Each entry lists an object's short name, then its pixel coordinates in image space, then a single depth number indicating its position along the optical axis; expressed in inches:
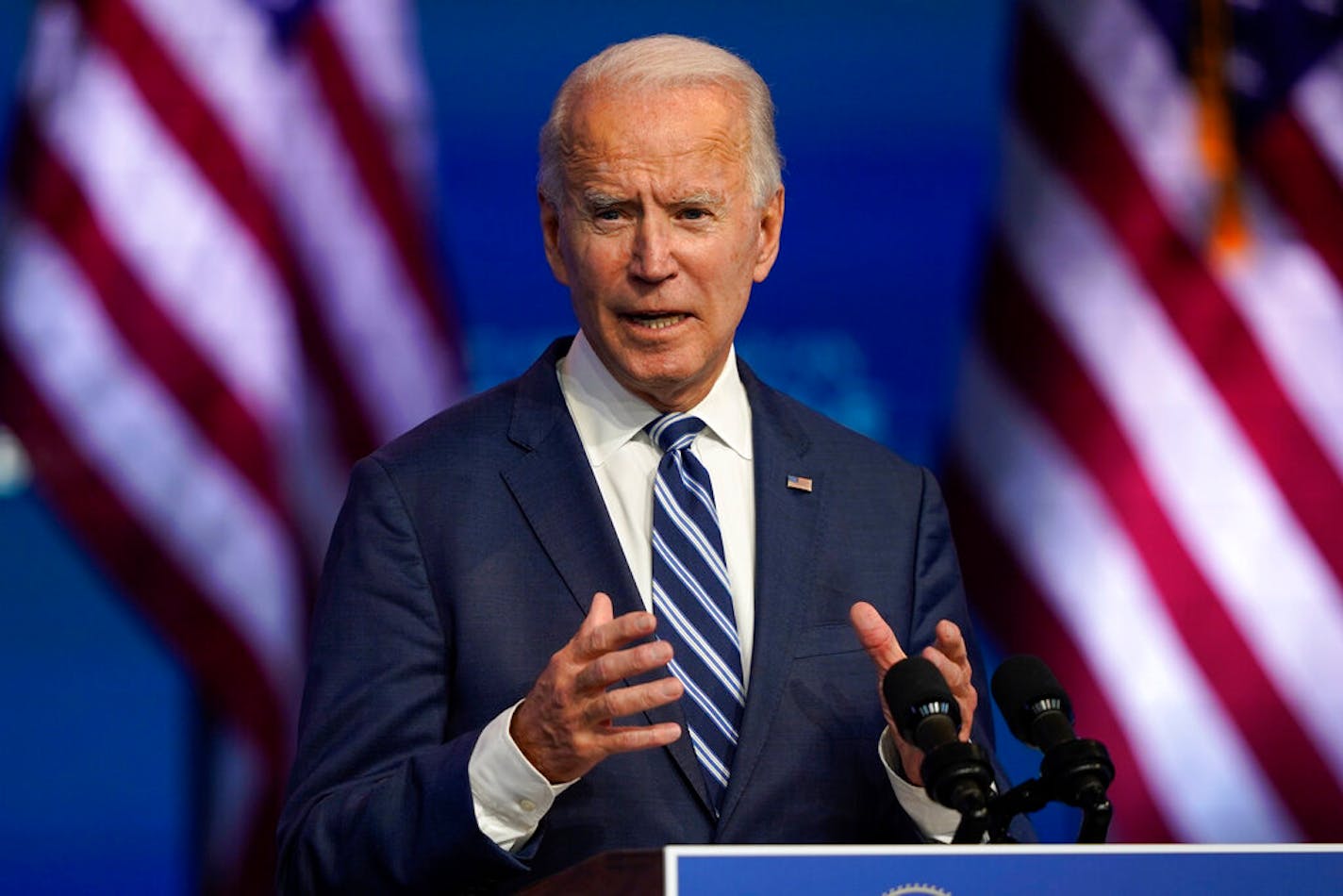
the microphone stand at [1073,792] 284.2
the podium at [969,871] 277.3
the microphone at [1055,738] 284.3
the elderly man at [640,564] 292.7
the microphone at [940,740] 283.0
